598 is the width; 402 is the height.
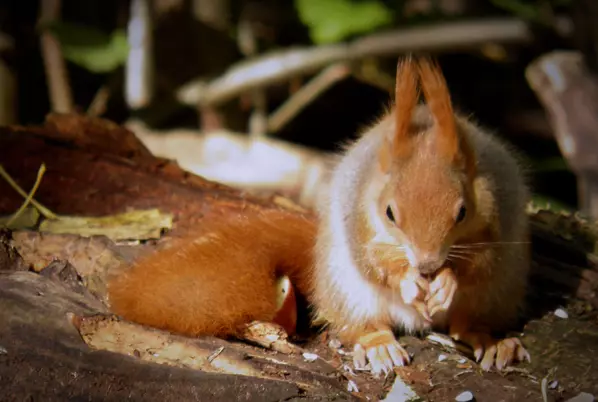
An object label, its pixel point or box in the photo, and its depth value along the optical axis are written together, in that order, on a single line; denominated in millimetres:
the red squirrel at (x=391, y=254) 2693
